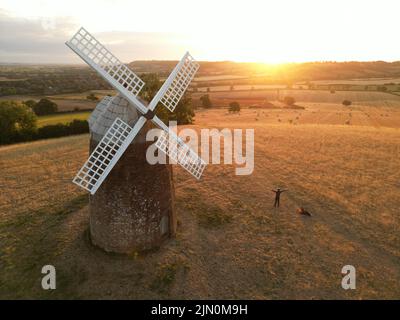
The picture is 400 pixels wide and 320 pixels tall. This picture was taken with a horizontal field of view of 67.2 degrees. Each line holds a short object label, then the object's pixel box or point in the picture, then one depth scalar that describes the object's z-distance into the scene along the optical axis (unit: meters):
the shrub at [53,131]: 47.97
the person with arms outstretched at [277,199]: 19.39
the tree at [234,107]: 68.44
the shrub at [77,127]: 49.62
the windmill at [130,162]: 12.72
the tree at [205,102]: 76.55
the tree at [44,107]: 57.97
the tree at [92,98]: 74.99
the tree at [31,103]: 59.21
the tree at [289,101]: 79.05
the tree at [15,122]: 45.09
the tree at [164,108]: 33.41
